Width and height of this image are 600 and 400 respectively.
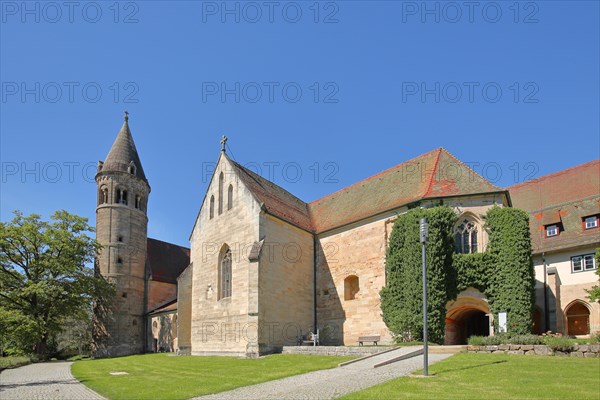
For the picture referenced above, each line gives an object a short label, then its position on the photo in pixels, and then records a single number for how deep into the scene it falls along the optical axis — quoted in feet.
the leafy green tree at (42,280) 116.06
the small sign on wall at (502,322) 76.89
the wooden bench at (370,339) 86.51
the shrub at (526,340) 62.44
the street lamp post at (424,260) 47.80
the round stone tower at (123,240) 138.82
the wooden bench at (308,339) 89.30
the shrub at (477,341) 64.85
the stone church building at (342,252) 86.74
